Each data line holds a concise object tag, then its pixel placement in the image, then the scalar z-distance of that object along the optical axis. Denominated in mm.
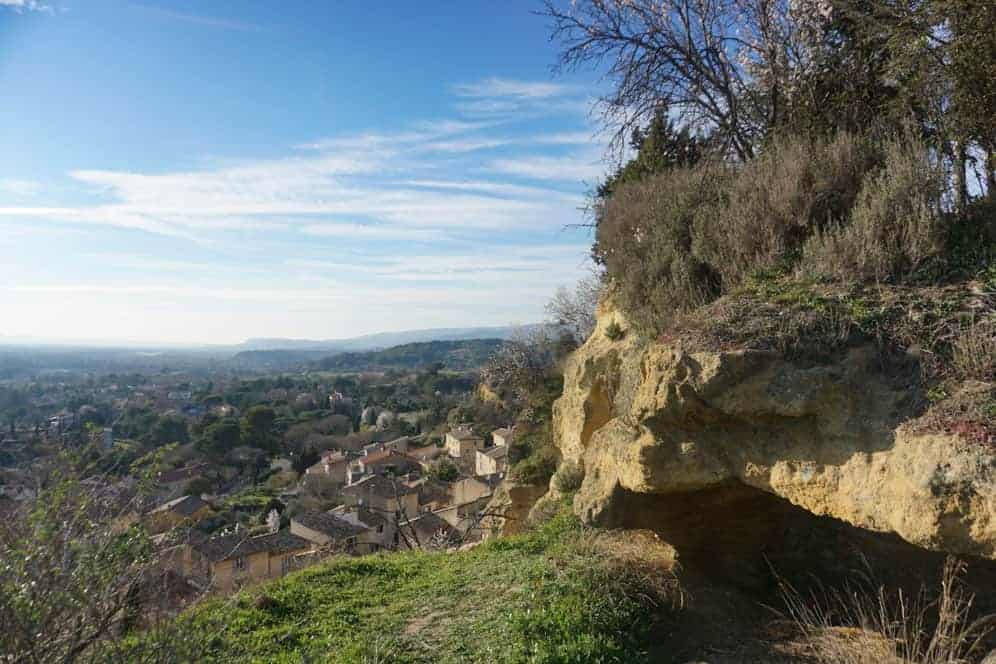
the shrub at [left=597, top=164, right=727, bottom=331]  7324
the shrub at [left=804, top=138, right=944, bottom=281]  5398
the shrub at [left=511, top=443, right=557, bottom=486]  12727
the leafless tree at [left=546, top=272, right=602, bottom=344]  19084
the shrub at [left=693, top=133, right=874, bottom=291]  6496
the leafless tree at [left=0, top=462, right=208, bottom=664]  3020
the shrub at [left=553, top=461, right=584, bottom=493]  9883
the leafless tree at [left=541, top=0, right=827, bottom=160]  9766
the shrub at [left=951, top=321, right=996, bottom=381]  4148
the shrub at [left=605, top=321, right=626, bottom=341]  9908
